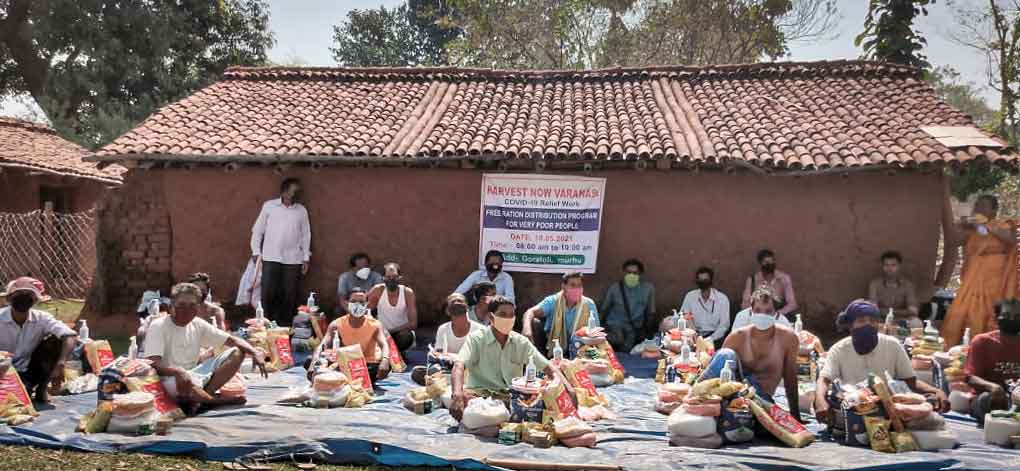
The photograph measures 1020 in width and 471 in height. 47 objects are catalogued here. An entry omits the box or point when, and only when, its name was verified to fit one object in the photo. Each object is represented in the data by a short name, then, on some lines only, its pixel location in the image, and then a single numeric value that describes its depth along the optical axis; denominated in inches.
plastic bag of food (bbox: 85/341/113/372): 299.7
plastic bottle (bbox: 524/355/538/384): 238.4
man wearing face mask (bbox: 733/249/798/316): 394.6
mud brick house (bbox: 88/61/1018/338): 406.3
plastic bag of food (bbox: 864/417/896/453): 219.5
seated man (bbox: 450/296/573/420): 254.4
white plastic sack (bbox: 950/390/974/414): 265.6
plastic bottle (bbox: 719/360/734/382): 227.6
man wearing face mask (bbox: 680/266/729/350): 383.6
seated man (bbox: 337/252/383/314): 400.8
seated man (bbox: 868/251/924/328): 389.4
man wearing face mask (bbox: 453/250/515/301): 396.8
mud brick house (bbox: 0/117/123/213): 629.9
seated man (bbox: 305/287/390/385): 301.3
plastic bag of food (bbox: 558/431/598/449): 229.1
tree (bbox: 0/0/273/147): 900.0
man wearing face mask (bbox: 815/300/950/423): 235.9
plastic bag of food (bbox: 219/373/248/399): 269.0
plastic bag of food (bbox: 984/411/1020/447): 228.1
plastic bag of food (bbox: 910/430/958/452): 221.0
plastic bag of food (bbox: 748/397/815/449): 224.8
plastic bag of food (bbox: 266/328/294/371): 334.3
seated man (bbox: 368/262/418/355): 361.7
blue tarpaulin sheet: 213.5
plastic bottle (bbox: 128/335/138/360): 260.5
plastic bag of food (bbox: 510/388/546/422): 233.5
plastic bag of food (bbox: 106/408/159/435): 232.2
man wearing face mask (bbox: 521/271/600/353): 341.4
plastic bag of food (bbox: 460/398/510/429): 234.4
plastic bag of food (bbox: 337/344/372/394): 281.7
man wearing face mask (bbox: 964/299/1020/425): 247.1
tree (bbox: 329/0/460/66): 1401.3
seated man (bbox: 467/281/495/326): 340.8
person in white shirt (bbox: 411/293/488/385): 290.5
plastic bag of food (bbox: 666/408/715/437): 226.8
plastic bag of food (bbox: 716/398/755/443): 227.6
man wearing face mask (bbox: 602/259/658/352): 391.9
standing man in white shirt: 418.6
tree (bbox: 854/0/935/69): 716.7
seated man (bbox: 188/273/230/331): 331.6
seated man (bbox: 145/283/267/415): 252.1
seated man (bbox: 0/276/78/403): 263.9
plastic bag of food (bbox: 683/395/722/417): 227.6
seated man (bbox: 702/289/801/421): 239.1
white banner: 420.2
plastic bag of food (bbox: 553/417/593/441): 228.4
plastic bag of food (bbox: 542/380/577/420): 233.5
